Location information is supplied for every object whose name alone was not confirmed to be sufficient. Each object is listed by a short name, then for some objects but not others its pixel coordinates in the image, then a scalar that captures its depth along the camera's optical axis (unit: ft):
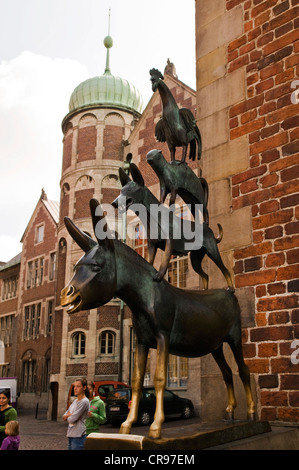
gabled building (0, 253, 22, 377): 101.93
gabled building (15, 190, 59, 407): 89.61
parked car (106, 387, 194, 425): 49.88
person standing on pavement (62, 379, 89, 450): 19.25
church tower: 66.54
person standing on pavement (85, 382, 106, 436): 20.53
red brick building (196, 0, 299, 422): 13.66
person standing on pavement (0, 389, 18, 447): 17.36
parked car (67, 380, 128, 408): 56.29
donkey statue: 8.16
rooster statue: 11.64
